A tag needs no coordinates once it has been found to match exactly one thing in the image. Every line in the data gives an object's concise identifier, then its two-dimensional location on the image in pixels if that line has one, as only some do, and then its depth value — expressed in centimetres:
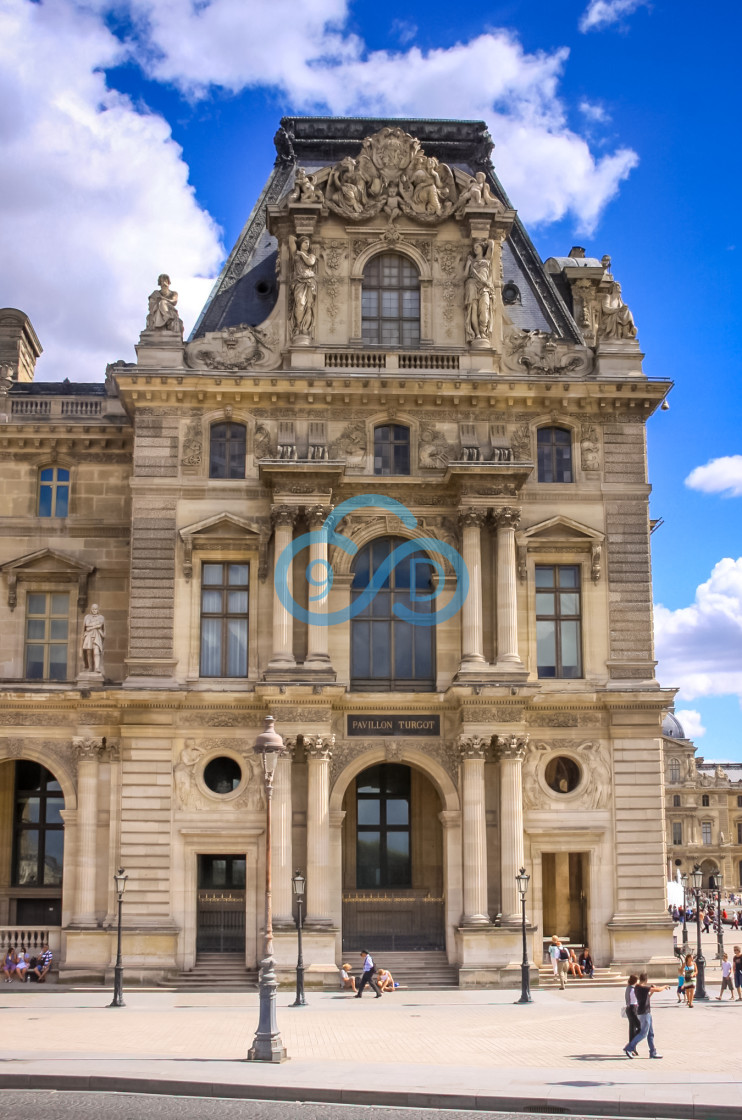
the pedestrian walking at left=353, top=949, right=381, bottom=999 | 3731
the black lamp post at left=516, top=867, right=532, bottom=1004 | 3628
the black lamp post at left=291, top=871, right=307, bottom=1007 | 3594
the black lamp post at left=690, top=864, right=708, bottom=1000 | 3838
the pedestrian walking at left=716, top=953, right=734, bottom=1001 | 3756
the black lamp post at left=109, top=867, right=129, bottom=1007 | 3609
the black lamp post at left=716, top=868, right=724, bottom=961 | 4445
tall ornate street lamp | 2544
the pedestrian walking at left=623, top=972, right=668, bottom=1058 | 2592
